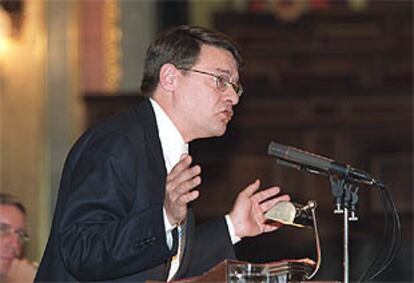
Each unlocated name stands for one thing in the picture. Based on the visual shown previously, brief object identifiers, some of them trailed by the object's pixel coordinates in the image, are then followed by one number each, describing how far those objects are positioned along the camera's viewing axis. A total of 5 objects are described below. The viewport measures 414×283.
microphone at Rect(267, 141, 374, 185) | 5.98
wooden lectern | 5.73
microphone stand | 6.02
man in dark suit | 5.83
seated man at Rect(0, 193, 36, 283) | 8.41
